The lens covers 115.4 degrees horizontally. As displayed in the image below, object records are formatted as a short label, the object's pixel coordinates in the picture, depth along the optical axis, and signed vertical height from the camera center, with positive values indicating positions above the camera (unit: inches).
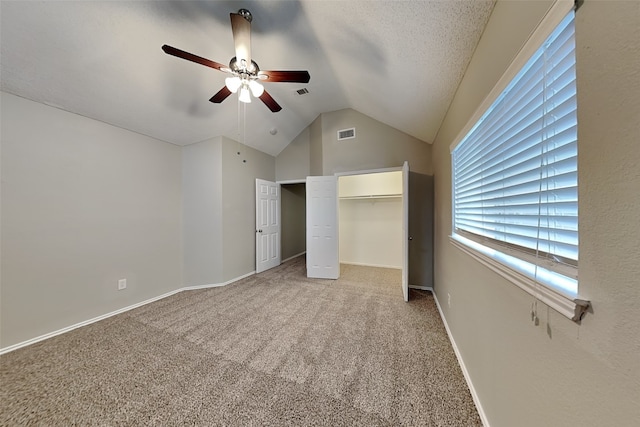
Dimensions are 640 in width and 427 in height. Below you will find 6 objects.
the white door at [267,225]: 161.3 -10.3
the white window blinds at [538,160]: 25.5 +8.4
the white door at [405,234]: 107.3 -11.7
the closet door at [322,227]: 143.6 -10.7
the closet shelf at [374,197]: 160.5 +12.9
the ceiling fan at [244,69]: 64.0 +49.3
